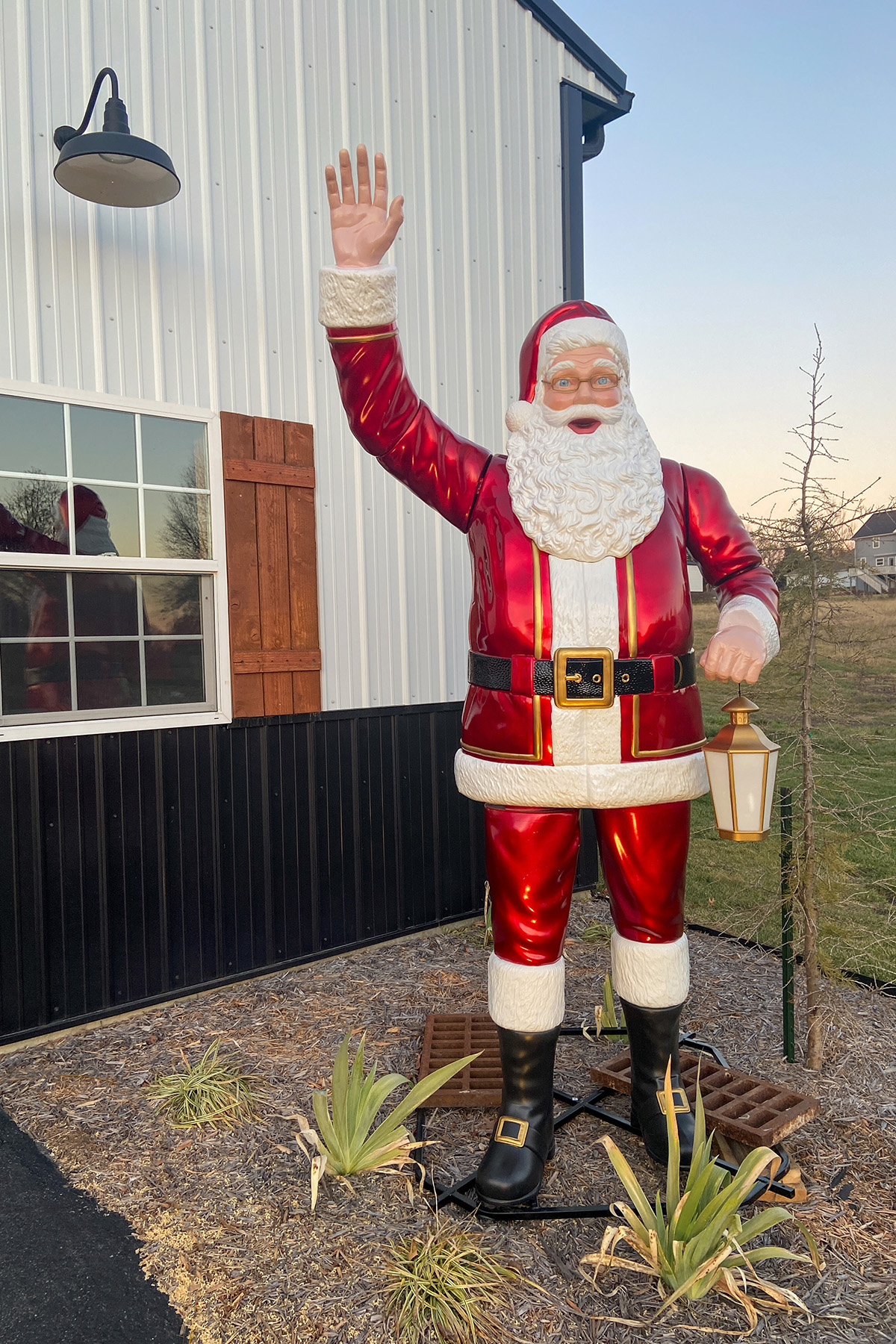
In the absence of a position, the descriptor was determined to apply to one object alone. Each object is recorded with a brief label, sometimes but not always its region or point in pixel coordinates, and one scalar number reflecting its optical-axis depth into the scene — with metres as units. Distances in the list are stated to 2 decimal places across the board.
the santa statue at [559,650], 2.21
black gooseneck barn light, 2.92
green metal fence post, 3.00
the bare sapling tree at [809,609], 2.93
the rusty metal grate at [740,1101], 2.35
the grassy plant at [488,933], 4.36
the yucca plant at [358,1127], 2.33
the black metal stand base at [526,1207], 2.19
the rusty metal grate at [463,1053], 2.72
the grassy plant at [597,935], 4.50
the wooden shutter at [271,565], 3.88
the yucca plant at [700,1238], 1.89
